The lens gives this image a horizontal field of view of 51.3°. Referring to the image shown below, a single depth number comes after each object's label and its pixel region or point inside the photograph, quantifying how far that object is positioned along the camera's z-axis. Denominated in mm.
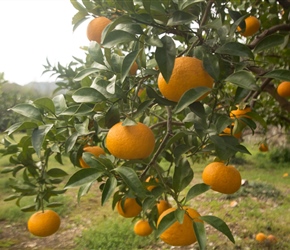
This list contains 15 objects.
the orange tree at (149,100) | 619
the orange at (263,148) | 3008
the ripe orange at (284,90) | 1607
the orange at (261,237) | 2427
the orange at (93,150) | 1061
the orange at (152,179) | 1067
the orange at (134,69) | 895
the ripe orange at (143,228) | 1389
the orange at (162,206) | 1111
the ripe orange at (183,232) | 802
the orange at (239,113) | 980
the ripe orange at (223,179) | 940
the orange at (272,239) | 2418
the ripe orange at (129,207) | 1077
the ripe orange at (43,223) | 1205
